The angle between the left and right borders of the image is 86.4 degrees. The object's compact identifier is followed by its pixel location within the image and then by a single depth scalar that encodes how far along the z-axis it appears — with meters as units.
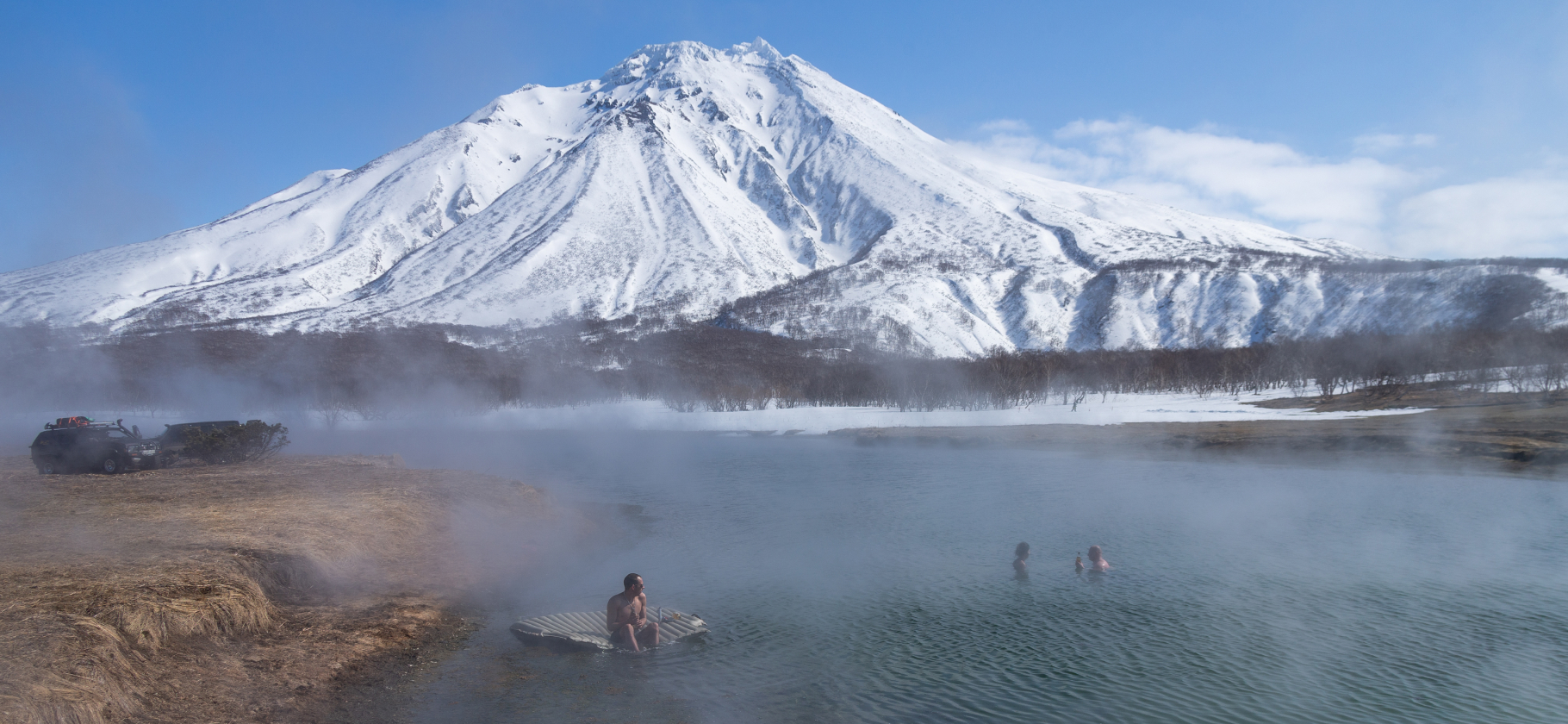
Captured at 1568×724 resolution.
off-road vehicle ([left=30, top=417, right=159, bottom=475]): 25.11
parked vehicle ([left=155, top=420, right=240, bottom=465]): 28.81
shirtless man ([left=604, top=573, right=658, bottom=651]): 12.84
